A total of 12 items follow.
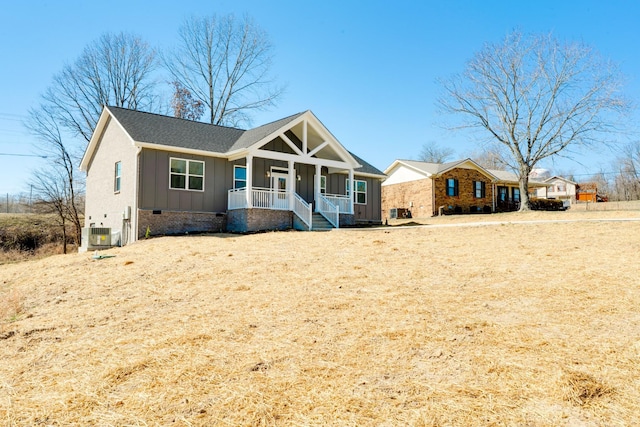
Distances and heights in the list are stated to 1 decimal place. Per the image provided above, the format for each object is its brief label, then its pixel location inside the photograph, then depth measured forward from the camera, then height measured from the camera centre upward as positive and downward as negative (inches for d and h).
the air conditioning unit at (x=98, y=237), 625.3 -20.1
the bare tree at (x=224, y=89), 1278.3 +428.5
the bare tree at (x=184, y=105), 1252.7 +369.4
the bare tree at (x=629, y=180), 2190.0 +238.9
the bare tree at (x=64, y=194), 1098.1 +84.8
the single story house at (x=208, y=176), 627.8 +82.4
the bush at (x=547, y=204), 1296.0 +64.2
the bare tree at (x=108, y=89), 1127.6 +387.4
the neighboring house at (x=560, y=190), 2277.3 +198.4
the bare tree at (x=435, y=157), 2461.9 +404.8
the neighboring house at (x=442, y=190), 1115.9 +99.3
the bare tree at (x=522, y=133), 936.9 +220.4
